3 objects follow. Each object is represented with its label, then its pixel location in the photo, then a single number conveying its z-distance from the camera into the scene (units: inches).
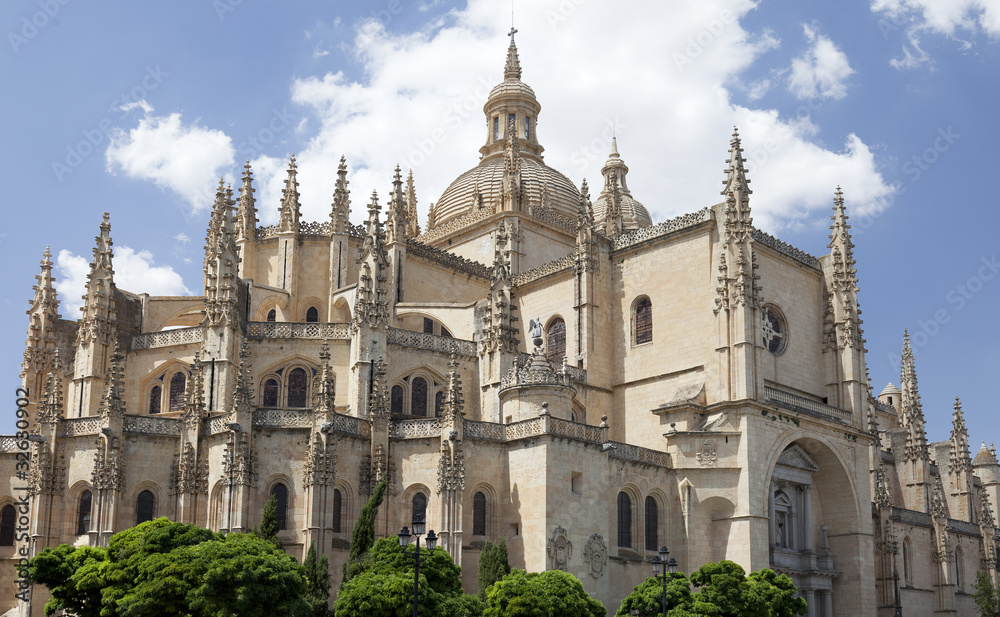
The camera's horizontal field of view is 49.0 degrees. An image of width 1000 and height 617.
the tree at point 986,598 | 2154.3
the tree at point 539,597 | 1268.5
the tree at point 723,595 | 1350.9
